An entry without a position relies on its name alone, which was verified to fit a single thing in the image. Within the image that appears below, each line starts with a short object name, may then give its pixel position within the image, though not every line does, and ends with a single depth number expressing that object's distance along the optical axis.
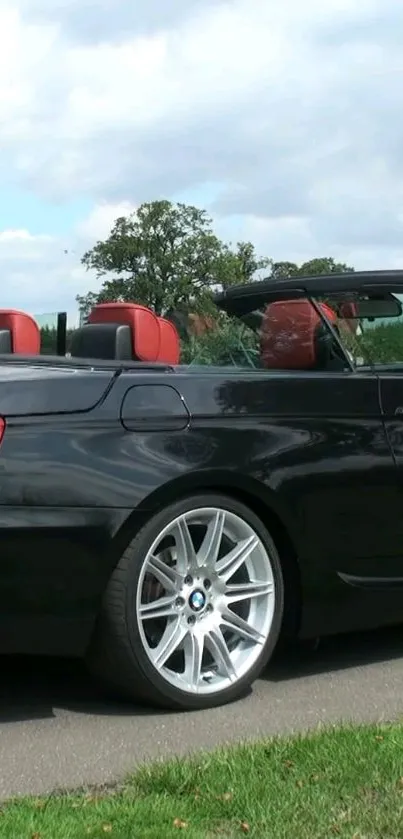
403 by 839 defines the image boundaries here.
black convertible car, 4.05
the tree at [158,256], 60.00
